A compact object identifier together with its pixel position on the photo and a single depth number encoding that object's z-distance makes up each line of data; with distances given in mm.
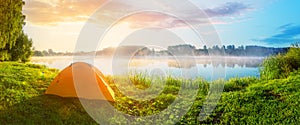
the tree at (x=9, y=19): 12273
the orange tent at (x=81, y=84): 8414
